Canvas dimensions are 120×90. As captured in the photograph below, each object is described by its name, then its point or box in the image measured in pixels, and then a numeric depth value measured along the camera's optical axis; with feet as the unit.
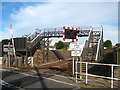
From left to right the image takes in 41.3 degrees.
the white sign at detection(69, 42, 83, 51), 32.94
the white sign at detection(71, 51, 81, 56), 32.73
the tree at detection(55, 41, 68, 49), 238.31
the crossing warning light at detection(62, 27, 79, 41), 32.29
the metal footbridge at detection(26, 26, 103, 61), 45.51
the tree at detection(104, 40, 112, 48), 203.92
